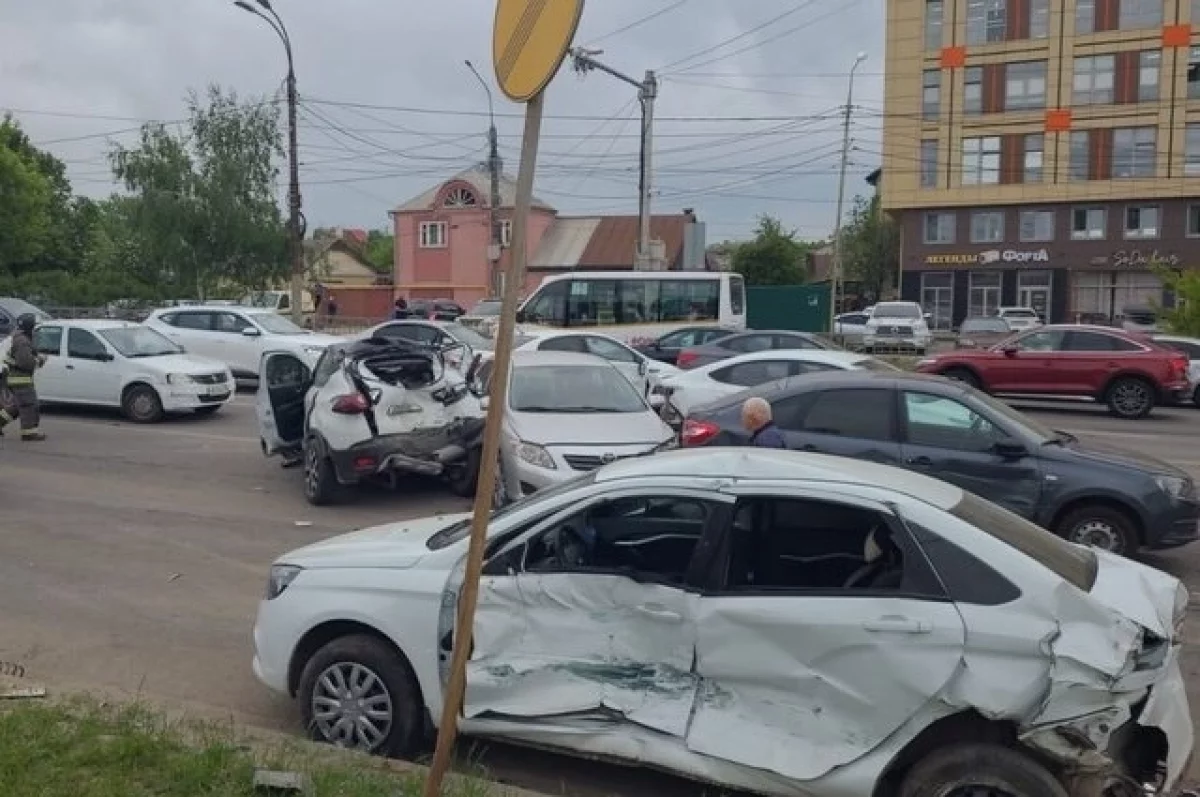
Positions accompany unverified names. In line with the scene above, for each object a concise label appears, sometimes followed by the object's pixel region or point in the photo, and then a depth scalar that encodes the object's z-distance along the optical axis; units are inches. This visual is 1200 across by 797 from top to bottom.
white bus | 1111.6
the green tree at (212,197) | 1421.0
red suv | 802.8
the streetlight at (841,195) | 1947.6
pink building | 2514.8
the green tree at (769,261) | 2586.1
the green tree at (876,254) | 2950.3
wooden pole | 140.6
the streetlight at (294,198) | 1132.5
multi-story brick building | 2202.3
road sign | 134.0
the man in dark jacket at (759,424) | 313.7
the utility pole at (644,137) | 1222.3
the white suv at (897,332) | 1437.0
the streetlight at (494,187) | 1440.9
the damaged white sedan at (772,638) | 166.6
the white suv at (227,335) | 863.1
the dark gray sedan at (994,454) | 338.6
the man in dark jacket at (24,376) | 590.9
